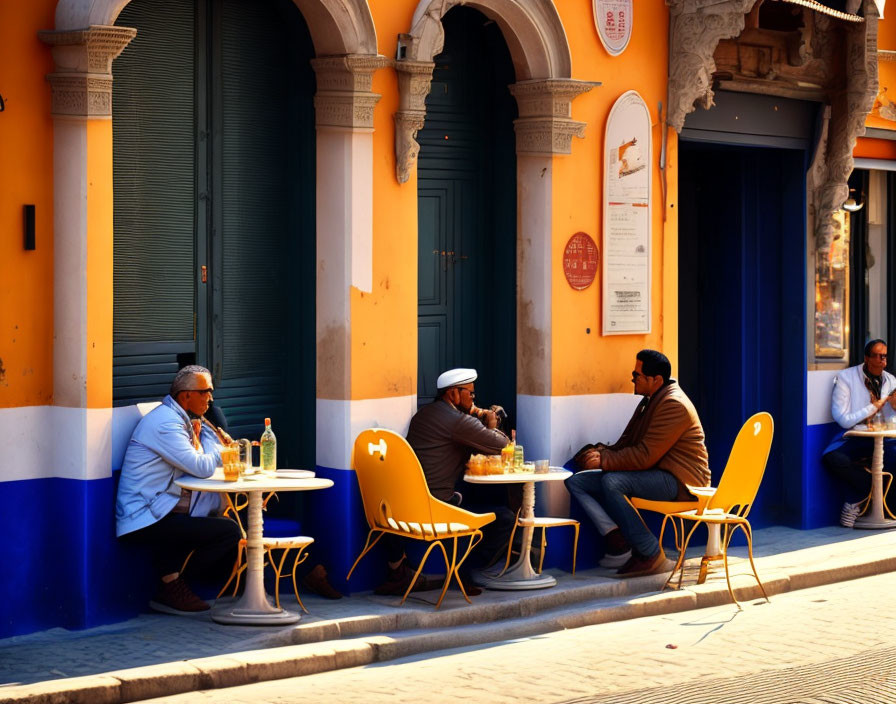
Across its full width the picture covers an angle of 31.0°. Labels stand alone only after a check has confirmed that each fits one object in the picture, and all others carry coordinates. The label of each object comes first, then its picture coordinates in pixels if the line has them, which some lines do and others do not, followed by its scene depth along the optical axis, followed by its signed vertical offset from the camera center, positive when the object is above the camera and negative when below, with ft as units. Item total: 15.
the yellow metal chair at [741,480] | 35.83 -3.54
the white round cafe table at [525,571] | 34.78 -5.42
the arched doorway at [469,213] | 37.42 +2.57
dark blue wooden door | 45.79 +0.62
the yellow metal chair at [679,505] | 36.65 -4.16
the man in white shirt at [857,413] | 45.85 -2.59
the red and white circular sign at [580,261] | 38.29 +1.47
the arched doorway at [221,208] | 32.09 +2.38
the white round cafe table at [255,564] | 30.25 -4.58
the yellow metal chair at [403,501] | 32.45 -3.62
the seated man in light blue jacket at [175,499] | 30.48 -3.38
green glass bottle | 31.50 -2.49
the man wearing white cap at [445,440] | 34.17 -2.50
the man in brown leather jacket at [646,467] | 36.73 -3.34
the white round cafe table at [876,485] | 45.27 -4.61
